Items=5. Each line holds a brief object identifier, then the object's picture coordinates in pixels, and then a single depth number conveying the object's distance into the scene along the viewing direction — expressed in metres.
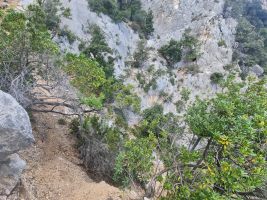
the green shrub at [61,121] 9.91
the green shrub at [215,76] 26.45
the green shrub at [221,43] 29.37
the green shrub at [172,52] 27.03
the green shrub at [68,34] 19.37
